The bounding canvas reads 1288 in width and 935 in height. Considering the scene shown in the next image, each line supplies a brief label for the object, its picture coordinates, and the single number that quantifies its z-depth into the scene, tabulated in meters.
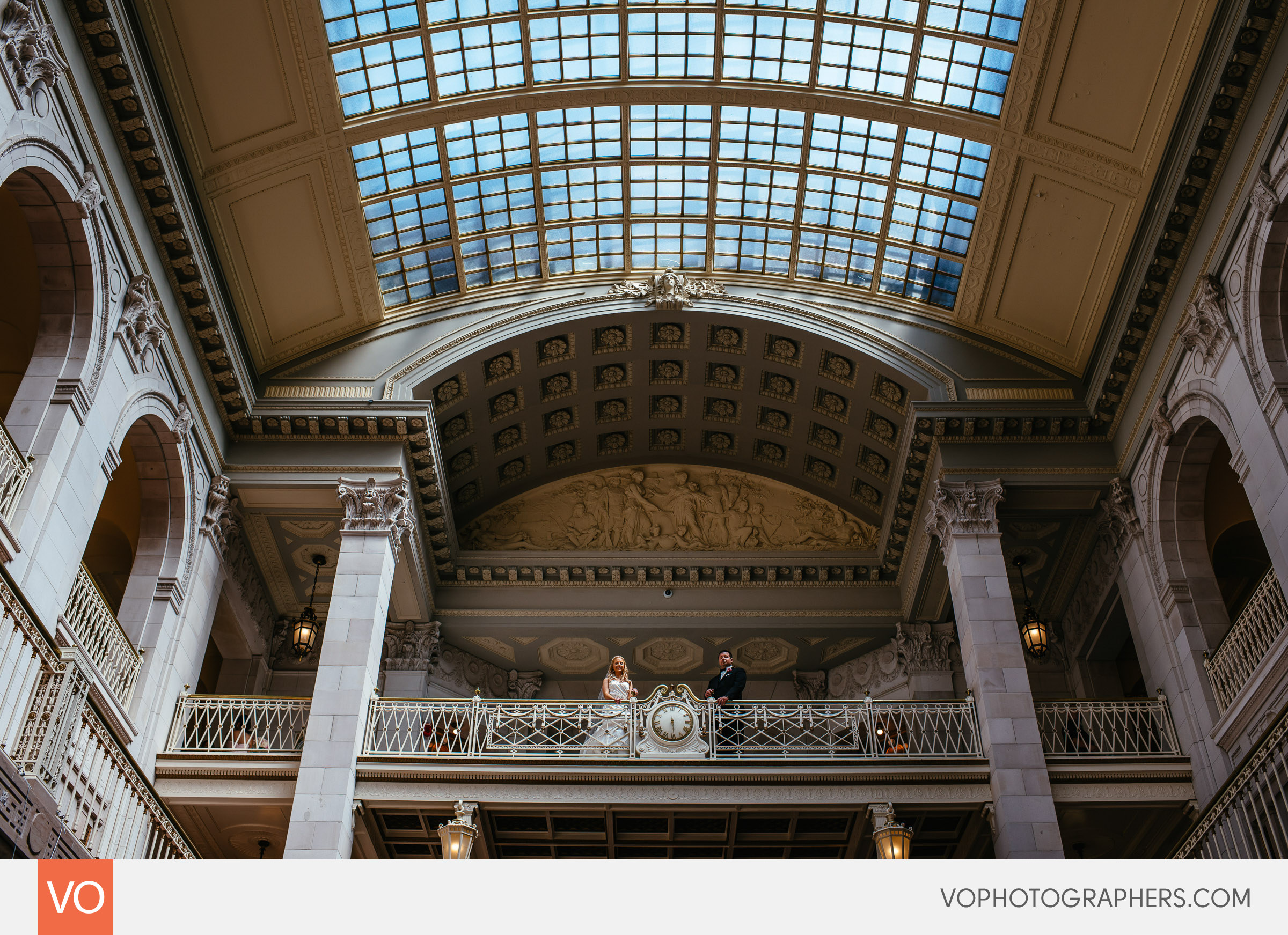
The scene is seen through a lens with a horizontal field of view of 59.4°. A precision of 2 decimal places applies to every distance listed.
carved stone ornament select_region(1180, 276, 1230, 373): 15.07
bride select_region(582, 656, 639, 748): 16.42
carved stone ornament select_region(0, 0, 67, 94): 11.95
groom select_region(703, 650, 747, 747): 16.75
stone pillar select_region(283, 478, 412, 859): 15.00
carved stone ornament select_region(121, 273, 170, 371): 15.13
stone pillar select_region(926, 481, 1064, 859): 15.05
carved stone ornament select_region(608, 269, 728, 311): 21.00
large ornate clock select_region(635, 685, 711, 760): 15.97
